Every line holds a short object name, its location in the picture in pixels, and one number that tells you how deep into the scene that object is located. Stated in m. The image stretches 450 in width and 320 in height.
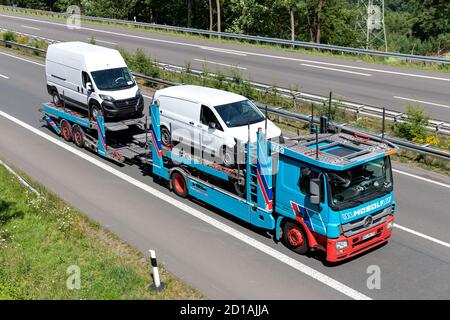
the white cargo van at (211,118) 14.16
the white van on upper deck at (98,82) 17.75
